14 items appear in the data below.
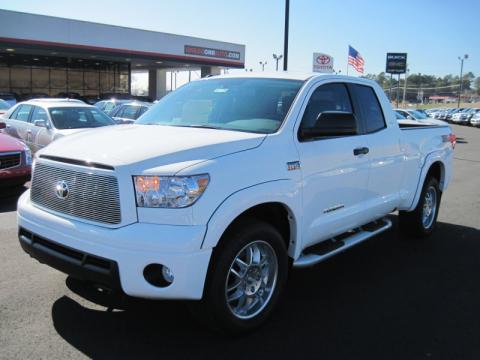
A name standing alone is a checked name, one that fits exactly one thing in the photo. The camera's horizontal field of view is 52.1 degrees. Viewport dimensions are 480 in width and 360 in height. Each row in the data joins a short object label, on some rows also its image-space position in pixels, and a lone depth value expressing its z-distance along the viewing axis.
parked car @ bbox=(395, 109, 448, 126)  24.47
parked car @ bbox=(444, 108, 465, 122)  56.53
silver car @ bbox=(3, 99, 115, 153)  11.00
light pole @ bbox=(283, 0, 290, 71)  13.93
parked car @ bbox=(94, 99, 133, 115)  21.97
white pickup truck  3.20
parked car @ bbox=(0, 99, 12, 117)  17.51
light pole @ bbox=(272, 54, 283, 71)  44.43
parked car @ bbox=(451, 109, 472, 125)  52.09
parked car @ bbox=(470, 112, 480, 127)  48.80
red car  7.89
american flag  19.72
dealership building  34.41
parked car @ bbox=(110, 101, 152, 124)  15.66
